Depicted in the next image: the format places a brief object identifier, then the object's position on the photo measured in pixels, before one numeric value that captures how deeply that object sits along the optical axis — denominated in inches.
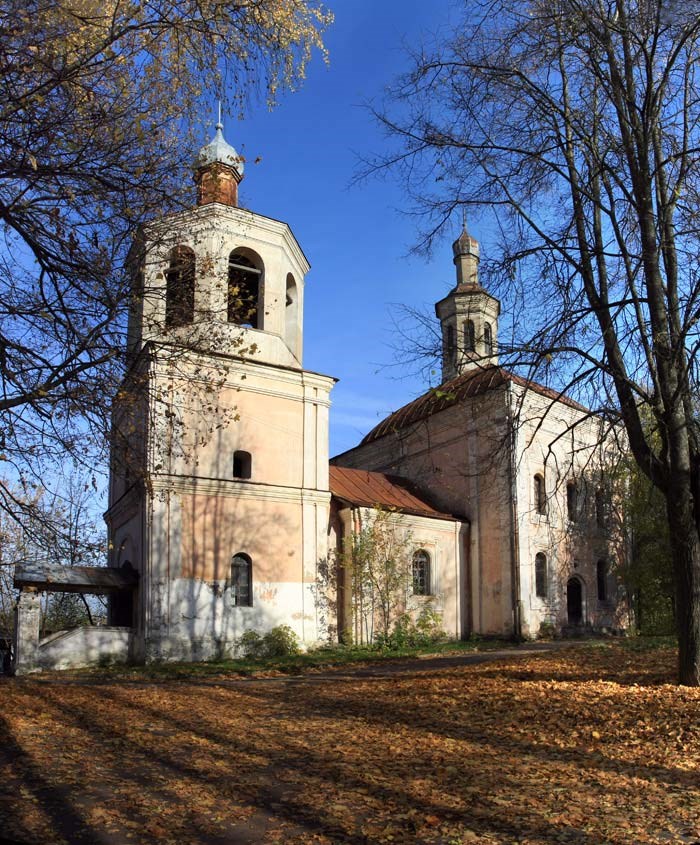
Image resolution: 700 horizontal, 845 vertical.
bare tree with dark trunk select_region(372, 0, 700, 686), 387.5
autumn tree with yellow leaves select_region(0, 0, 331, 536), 265.1
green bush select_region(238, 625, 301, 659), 807.1
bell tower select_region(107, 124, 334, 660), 785.6
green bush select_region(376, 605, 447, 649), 870.4
